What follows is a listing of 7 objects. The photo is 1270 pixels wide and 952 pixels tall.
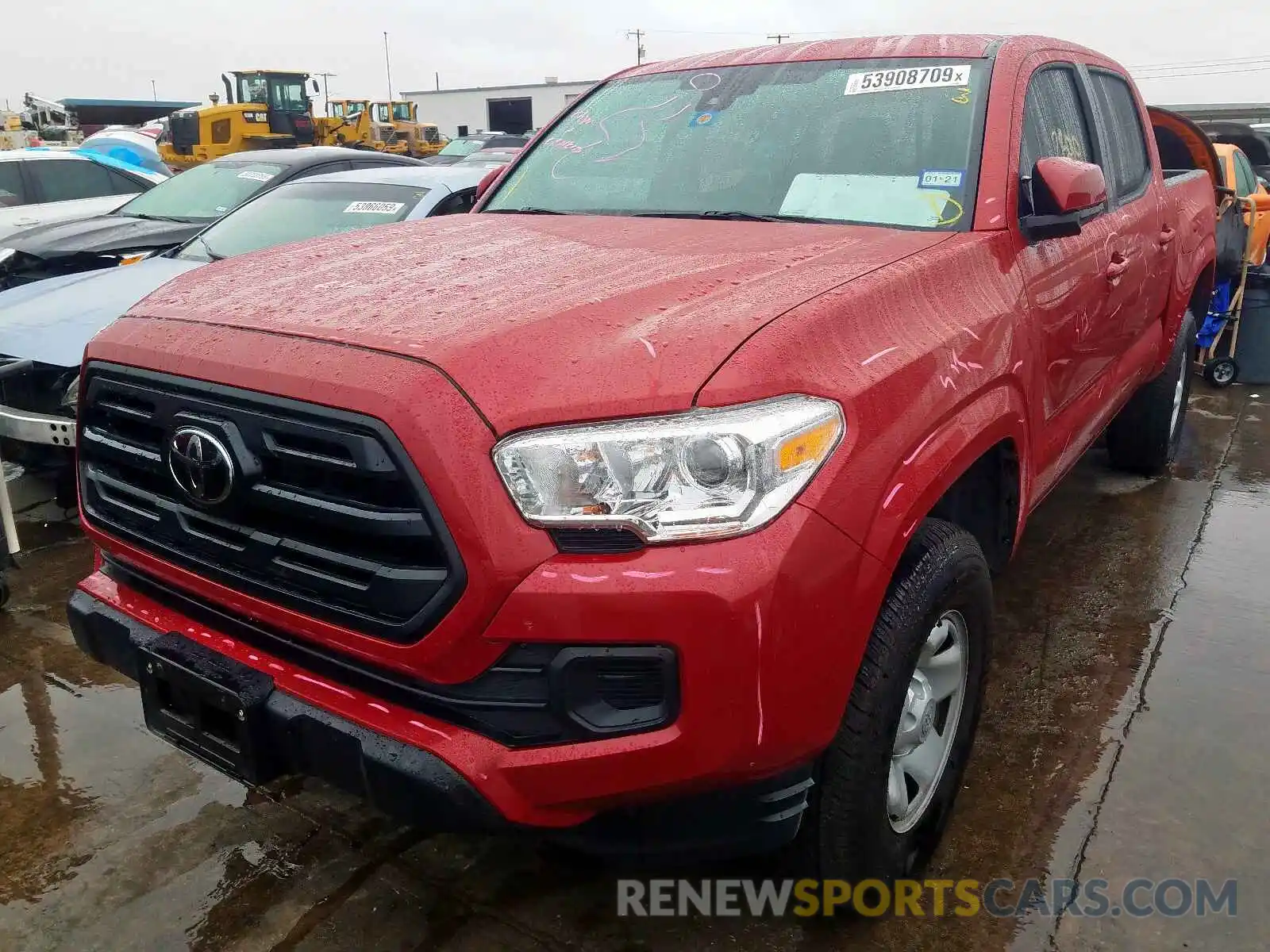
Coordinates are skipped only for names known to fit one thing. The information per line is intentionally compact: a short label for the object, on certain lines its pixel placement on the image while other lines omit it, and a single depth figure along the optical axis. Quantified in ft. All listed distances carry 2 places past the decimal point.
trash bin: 22.08
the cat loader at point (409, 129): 108.78
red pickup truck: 5.11
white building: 173.06
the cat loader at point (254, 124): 81.97
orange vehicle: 23.84
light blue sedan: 12.89
